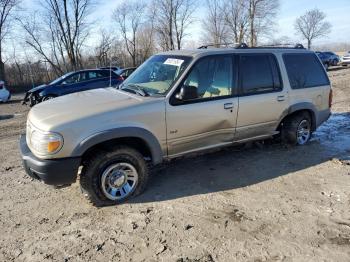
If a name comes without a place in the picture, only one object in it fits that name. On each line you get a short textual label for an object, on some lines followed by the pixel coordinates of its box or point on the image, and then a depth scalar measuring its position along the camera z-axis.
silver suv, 4.03
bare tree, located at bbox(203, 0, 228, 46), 55.56
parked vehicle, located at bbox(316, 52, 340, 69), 31.00
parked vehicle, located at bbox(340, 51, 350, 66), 31.34
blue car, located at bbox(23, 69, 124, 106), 13.62
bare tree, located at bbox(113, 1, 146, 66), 52.12
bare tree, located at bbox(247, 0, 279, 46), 52.53
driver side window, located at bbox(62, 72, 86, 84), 13.98
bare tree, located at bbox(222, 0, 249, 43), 53.63
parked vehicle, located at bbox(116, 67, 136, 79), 21.73
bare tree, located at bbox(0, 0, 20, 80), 35.59
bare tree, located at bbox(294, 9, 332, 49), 68.94
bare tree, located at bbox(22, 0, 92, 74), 38.91
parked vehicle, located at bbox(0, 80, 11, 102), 18.83
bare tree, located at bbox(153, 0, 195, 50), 50.72
